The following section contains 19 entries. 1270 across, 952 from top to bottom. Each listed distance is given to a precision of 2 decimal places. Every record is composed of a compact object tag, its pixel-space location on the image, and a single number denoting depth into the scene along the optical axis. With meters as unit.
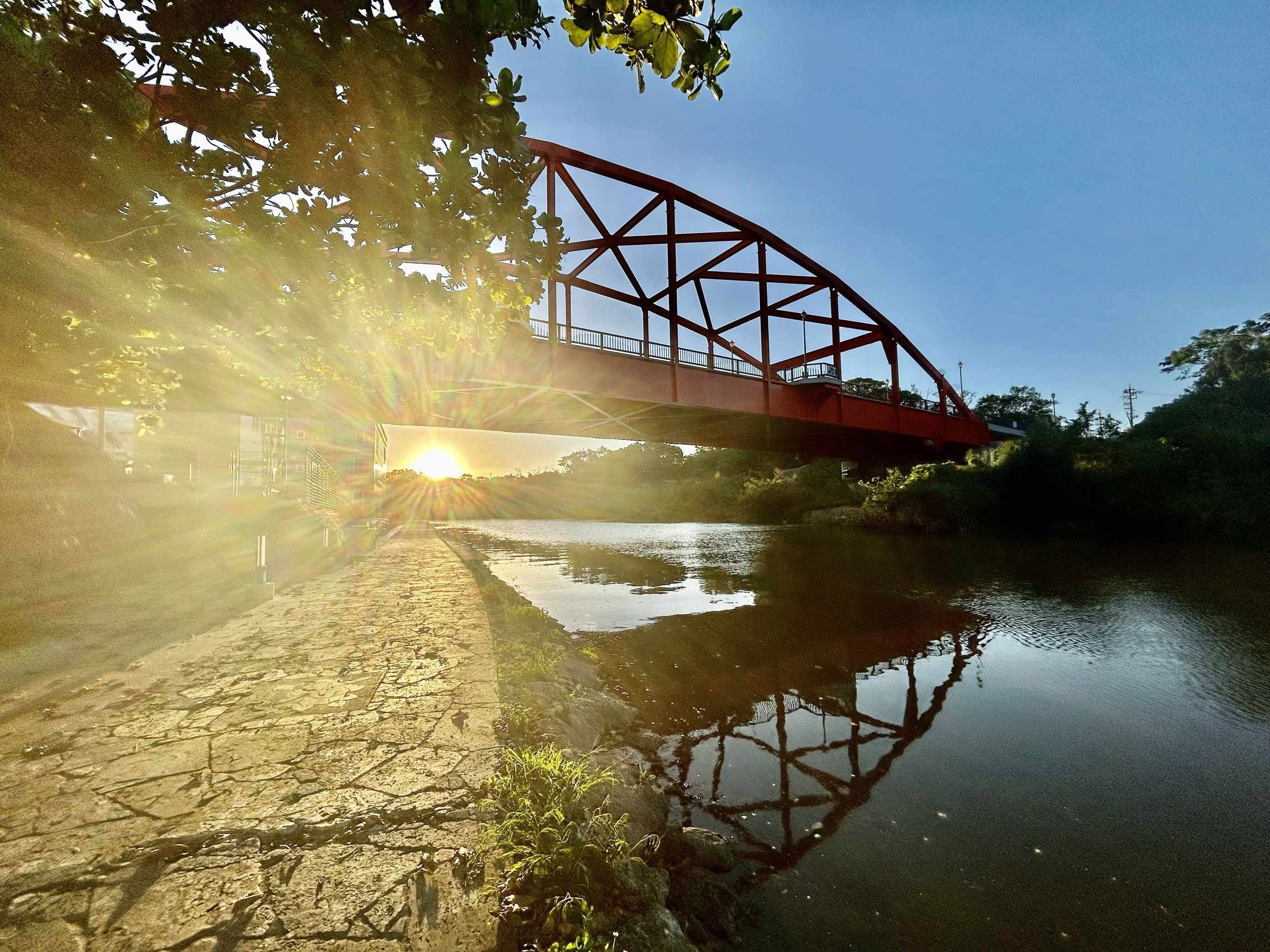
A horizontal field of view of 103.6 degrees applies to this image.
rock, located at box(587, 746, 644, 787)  3.84
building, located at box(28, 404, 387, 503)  12.92
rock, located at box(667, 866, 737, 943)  2.58
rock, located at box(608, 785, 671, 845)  3.18
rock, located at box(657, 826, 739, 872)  3.07
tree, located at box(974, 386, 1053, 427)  85.69
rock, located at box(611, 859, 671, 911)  2.29
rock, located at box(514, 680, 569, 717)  4.28
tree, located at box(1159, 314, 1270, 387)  42.81
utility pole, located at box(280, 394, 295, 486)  13.12
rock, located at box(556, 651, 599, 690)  5.64
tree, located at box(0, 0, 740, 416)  3.51
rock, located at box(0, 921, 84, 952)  1.88
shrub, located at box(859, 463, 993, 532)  31.47
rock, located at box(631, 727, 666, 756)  4.56
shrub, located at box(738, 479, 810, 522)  48.47
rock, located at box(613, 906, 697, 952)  2.11
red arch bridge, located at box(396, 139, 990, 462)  18.02
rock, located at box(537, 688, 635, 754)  4.00
